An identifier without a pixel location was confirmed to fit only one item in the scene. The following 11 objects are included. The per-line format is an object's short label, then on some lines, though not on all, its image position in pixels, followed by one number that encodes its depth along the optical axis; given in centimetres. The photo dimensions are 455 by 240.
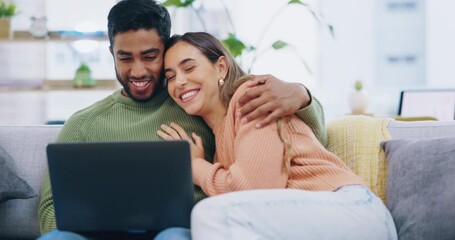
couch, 175
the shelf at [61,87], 432
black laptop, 126
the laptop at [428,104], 386
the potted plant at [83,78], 431
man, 174
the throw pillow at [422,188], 151
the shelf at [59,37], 424
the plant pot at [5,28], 428
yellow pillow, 175
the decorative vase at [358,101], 425
